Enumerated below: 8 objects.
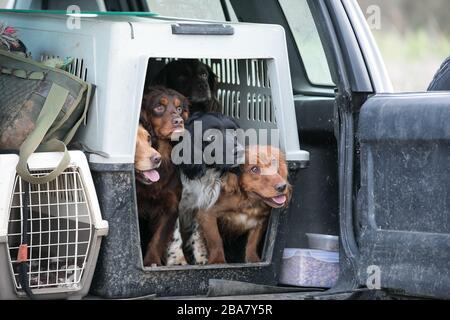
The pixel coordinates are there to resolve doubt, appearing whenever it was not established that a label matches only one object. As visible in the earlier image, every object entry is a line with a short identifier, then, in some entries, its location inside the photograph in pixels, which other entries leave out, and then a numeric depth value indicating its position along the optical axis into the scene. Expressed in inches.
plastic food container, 291.1
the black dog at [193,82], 328.2
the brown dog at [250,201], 287.1
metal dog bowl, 296.2
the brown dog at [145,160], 281.0
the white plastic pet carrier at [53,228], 263.1
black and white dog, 288.4
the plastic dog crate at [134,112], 273.6
